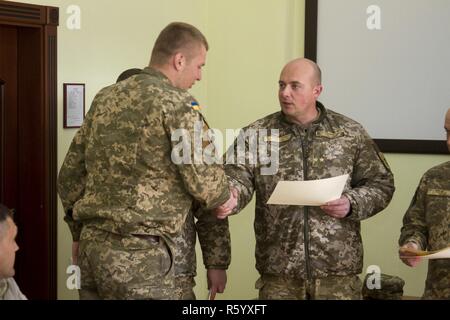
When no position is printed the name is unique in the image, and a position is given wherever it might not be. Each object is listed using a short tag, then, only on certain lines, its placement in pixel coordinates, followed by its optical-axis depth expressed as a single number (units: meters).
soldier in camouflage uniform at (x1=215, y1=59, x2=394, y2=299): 3.09
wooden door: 3.94
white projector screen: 4.31
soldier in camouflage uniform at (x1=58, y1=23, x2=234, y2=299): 2.58
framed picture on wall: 4.07
